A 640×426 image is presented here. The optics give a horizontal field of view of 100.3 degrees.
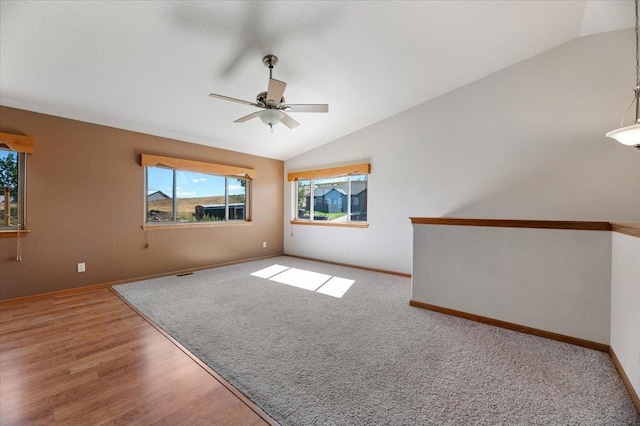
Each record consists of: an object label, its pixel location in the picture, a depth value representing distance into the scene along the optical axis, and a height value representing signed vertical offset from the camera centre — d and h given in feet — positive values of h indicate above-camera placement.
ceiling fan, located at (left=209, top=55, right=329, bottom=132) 8.79 +3.71
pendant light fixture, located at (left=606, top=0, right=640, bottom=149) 6.72 +2.00
